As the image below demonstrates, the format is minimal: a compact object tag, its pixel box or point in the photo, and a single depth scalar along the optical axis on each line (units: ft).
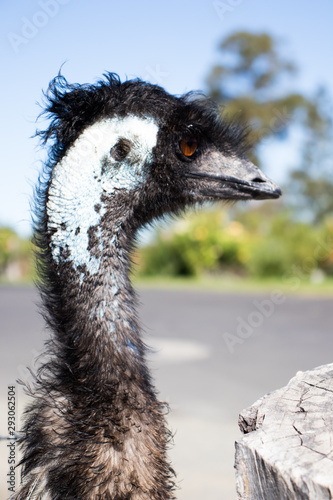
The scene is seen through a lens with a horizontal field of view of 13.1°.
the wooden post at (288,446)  3.63
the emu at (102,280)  3.97
